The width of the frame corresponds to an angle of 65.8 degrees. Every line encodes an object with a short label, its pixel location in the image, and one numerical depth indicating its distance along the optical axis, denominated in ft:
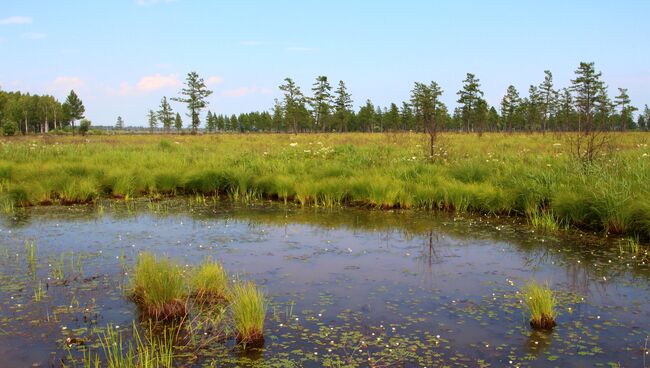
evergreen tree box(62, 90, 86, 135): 289.33
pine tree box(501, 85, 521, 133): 219.00
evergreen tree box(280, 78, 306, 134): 217.77
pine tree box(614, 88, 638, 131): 215.10
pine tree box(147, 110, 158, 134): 327.67
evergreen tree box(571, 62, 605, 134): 172.24
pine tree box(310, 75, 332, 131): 222.07
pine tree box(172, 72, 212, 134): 206.59
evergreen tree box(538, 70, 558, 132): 191.31
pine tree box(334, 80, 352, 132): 247.50
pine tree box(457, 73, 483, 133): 189.37
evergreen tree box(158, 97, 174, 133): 270.03
